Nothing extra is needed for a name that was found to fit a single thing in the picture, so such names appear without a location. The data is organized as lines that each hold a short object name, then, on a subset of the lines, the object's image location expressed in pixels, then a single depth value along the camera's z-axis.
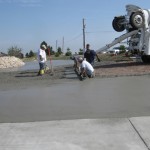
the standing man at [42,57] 20.20
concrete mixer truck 21.45
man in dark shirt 20.24
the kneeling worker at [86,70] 16.92
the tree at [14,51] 92.30
